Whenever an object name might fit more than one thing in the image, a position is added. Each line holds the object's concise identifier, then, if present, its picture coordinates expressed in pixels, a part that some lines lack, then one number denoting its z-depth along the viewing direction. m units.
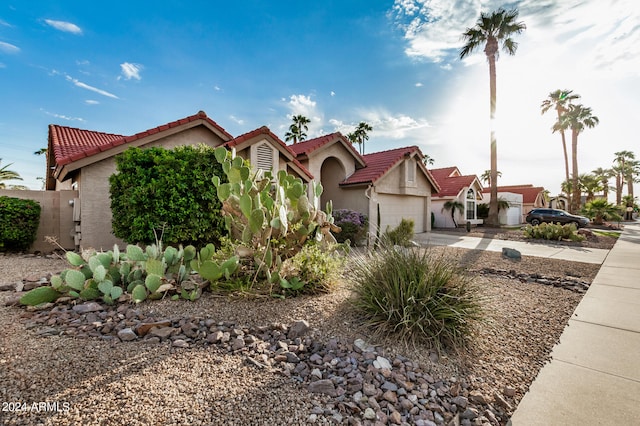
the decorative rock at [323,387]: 2.25
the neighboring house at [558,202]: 45.78
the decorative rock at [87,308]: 3.37
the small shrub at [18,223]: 7.73
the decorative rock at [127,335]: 2.79
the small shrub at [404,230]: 11.21
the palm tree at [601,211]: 24.97
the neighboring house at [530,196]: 38.27
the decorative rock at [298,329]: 3.07
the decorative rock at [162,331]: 2.87
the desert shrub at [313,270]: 4.33
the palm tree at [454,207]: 23.34
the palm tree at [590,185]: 38.09
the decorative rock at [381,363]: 2.61
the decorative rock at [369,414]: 2.04
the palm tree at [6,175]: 24.41
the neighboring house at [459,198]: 23.53
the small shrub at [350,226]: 12.18
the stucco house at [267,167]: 8.88
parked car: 23.34
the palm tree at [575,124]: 32.47
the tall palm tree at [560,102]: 33.56
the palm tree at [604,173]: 53.28
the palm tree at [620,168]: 53.38
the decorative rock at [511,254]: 8.88
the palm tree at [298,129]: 37.69
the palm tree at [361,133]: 41.03
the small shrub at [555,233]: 14.32
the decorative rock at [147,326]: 2.90
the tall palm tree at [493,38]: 21.16
